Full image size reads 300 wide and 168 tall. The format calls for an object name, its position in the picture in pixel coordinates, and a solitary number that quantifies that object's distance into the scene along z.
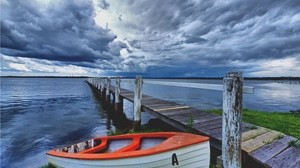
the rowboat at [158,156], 2.32
